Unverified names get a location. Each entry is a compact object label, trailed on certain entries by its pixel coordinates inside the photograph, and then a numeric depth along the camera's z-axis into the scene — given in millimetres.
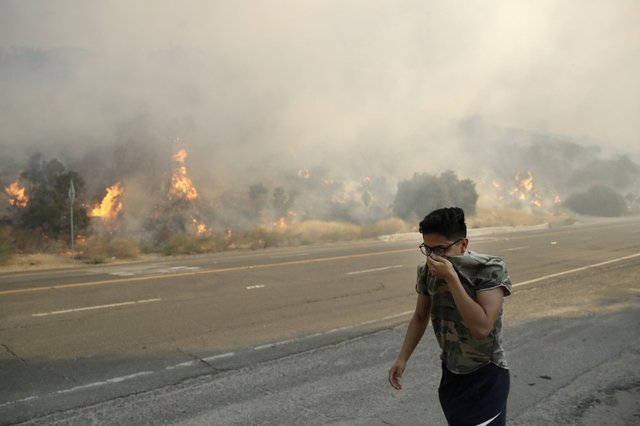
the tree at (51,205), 21438
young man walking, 2213
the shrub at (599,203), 57656
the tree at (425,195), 39594
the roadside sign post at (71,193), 17141
